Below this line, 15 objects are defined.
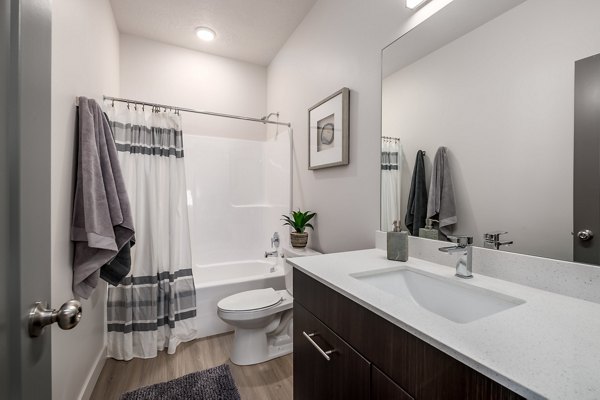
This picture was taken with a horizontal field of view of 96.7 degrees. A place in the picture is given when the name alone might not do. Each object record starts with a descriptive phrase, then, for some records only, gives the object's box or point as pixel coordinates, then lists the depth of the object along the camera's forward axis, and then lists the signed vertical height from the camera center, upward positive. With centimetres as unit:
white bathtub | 221 -78
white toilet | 178 -85
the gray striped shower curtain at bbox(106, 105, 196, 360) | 193 -35
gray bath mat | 154 -113
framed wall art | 171 +49
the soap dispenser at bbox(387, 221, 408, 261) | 120 -21
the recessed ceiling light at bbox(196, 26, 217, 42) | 244 +156
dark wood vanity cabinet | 54 -42
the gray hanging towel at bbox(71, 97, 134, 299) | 130 -4
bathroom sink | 84 -34
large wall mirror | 82 +34
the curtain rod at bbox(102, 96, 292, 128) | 200 +76
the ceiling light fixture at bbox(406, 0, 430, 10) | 123 +92
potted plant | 208 -22
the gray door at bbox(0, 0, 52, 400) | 42 +1
